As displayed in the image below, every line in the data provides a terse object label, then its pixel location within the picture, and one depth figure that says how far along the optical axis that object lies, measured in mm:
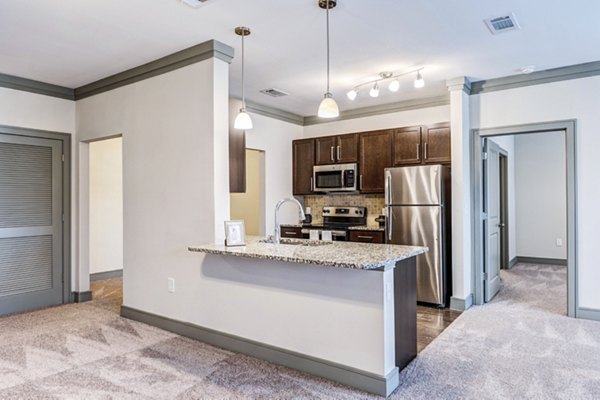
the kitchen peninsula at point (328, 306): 2508
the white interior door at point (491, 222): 4723
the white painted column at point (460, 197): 4449
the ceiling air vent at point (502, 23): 2989
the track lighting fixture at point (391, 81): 4153
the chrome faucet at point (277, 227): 3124
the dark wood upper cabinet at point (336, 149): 5623
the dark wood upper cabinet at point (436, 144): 4816
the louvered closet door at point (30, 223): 4301
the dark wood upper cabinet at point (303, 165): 6035
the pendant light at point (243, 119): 3158
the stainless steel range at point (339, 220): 5340
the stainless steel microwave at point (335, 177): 5570
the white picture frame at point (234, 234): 3141
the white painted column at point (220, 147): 3412
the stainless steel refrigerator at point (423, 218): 4496
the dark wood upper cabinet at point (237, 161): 3666
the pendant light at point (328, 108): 2926
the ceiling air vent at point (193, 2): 2709
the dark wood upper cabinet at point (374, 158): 5312
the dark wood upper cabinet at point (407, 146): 5027
